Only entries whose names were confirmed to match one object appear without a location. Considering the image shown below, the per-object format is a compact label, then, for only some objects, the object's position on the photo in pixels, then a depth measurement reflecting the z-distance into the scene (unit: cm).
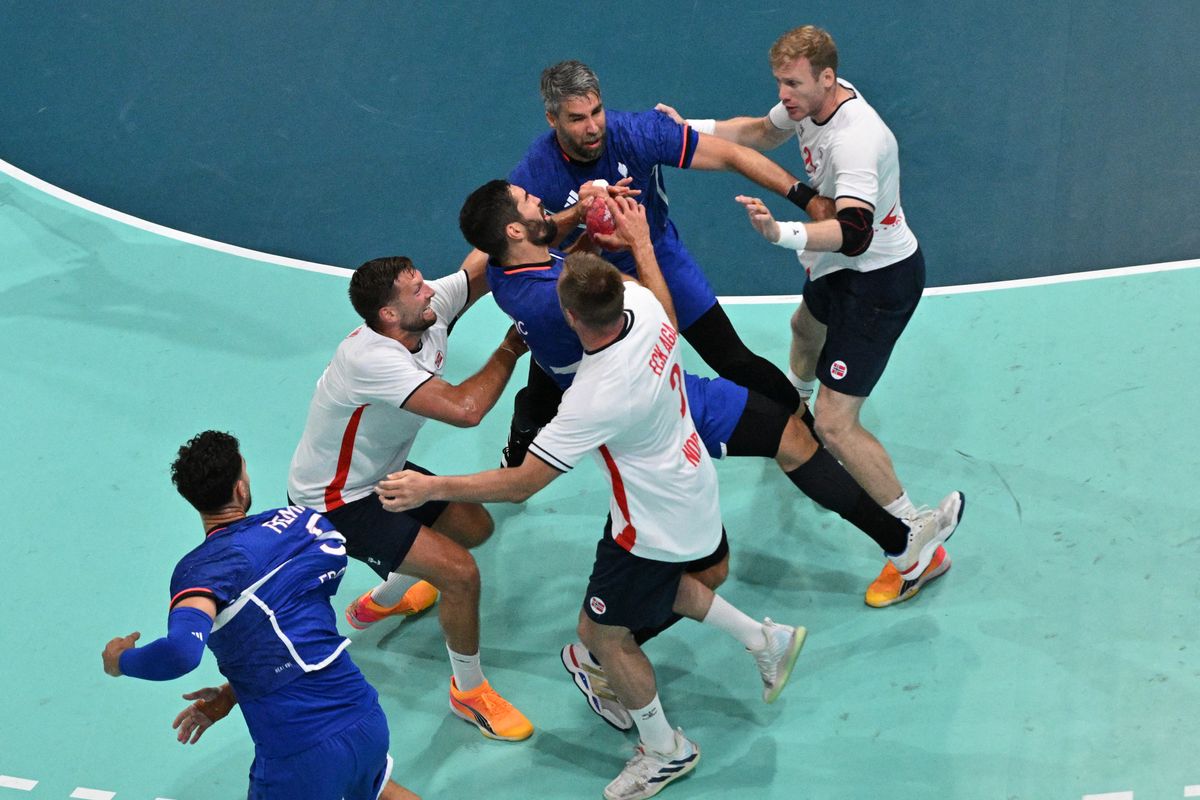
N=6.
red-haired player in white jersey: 1096
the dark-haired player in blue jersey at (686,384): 1035
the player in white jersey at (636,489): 912
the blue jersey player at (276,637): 841
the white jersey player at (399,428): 1019
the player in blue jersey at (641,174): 1129
